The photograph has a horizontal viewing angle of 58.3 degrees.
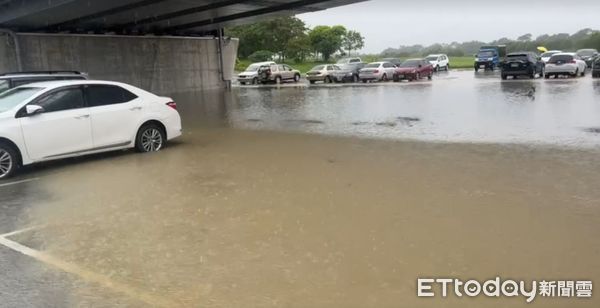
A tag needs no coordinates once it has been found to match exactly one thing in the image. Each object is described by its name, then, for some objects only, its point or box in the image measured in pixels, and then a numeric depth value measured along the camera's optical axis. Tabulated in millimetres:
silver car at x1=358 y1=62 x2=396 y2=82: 36688
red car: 36594
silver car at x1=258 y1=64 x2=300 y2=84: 41094
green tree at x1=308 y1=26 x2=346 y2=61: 85044
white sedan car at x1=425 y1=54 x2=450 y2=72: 51156
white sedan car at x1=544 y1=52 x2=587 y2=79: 31812
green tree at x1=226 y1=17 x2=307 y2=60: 74875
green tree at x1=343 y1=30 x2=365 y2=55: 95825
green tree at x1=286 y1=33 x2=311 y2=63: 74625
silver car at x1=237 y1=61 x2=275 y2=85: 41853
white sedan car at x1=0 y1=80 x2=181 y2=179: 8766
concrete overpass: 24172
